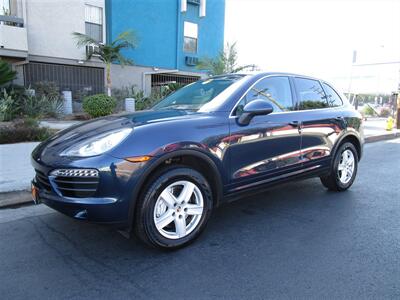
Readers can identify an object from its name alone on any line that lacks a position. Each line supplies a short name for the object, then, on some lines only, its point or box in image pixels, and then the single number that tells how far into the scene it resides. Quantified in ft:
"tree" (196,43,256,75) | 48.80
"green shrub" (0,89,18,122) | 32.76
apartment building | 41.96
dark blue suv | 9.30
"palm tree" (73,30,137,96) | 45.21
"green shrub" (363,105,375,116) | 83.97
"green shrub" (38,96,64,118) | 38.86
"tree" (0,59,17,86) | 36.99
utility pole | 51.83
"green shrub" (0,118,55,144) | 25.20
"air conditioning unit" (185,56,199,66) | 60.18
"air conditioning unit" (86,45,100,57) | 46.38
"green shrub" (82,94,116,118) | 36.73
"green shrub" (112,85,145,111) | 49.03
